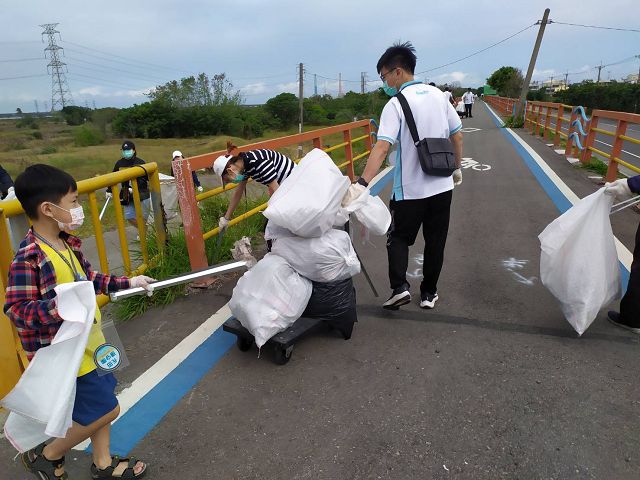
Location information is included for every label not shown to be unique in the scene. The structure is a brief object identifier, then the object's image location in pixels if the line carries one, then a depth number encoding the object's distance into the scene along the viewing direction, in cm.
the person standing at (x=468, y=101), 2848
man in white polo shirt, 334
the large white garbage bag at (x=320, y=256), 305
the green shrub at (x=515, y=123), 2102
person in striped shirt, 379
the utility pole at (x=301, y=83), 3601
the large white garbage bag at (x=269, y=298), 289
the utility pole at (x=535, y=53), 2398
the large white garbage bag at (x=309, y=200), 294
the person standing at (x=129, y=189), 666
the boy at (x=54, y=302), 179
